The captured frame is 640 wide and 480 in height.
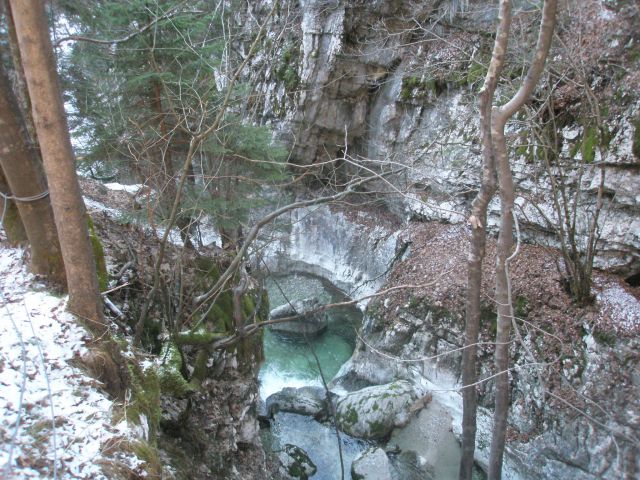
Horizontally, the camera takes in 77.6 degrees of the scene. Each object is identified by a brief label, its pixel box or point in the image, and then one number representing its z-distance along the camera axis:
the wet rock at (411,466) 7.36
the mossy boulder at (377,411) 8.25
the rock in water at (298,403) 9.05
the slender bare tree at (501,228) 4.36
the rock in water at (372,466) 7.23
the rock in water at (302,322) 12.56
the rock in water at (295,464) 7.27
